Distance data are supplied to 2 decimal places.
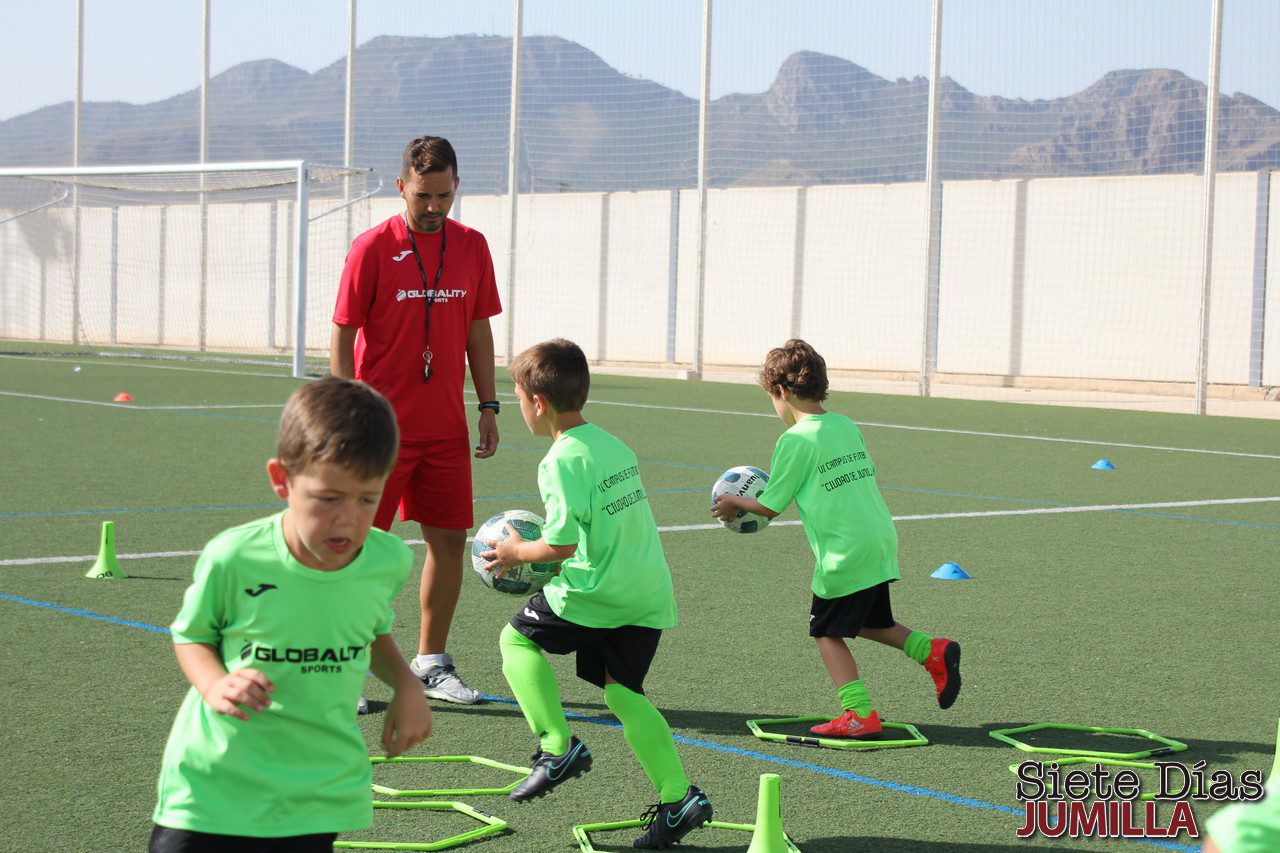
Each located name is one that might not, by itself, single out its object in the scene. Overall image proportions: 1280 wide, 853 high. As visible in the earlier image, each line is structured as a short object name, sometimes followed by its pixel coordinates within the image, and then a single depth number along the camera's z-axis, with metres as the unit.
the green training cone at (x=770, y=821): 3.66
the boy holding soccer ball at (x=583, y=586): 4.28
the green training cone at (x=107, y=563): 7.50
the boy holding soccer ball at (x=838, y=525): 5.34
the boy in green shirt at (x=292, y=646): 2.66
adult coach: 5.68
